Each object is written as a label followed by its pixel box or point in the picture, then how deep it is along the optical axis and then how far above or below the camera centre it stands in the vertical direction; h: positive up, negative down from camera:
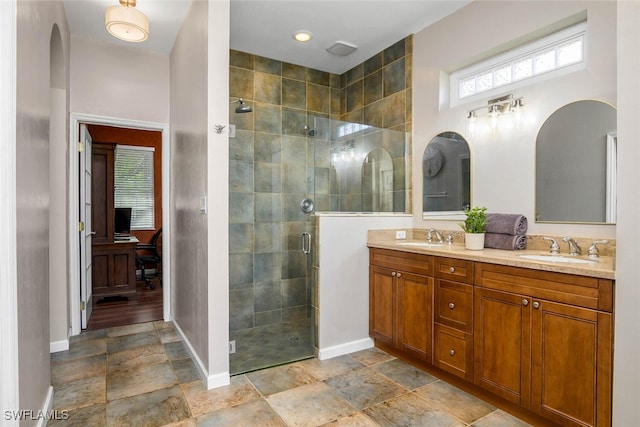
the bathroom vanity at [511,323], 1.72 -0.68
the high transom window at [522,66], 2.40 +1.10
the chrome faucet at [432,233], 3.17 -0.22
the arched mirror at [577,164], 2.19 +0.30
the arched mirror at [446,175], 3.03 +0.31
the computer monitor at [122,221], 5.66 -0.20
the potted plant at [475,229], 2.56 -0.14
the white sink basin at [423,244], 2.82 -0.29
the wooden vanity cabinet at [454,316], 2.30 -0.73
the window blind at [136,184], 6.28 +0.45
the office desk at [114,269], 4.84 -0.85
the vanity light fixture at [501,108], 2.64 +0.79
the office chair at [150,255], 5.66 -0.78
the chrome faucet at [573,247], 2.28 -0.24
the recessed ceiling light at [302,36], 3.43 +1.71
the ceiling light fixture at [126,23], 2.49 +1.33
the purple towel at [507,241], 2.51 -0.23
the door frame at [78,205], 3.39 +0.03
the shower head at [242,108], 3.08 +0.91
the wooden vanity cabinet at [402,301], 2.61 -0.73
